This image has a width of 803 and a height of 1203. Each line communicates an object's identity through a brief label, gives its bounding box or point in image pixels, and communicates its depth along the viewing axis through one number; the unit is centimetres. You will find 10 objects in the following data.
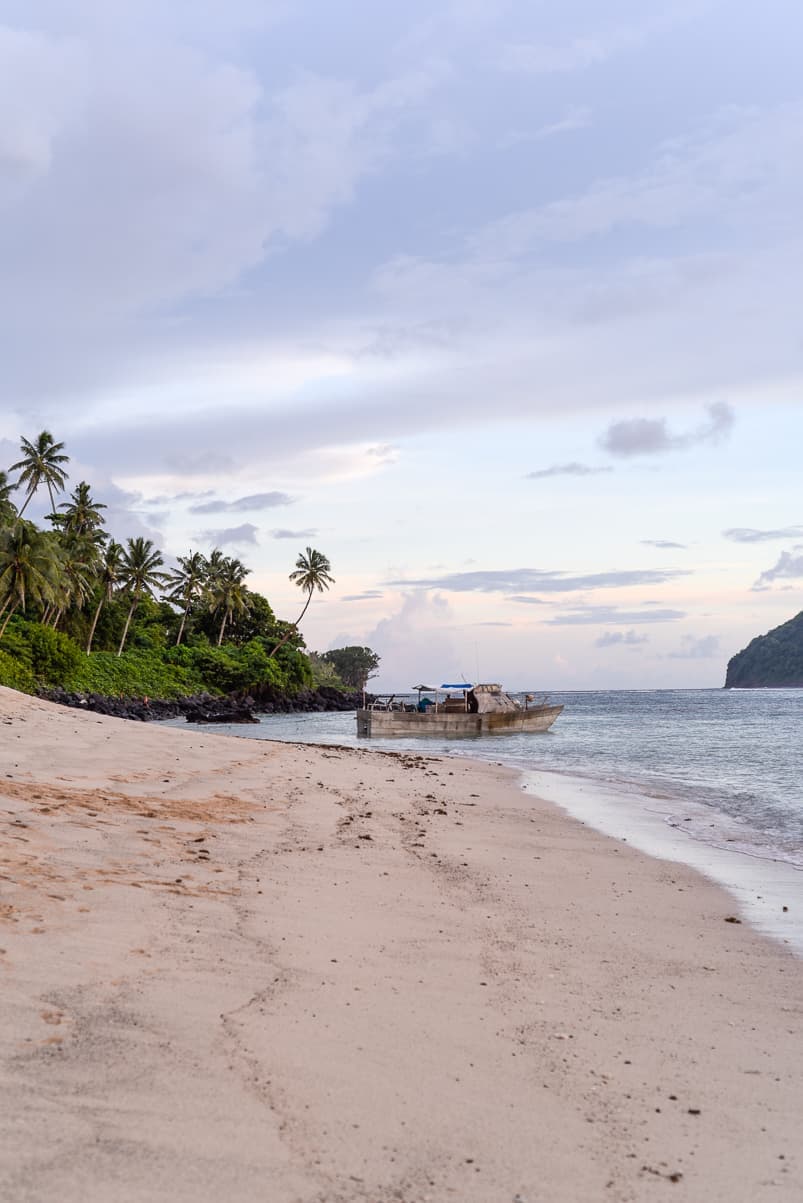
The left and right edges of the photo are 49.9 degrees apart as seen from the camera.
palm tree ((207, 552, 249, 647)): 8862
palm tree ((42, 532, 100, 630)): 6203
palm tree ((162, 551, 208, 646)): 8700
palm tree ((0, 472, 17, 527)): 6088
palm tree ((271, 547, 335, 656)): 9012
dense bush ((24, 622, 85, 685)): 6109
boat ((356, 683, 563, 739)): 4788
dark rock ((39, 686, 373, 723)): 5669
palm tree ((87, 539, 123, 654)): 7600
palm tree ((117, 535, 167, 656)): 7744
